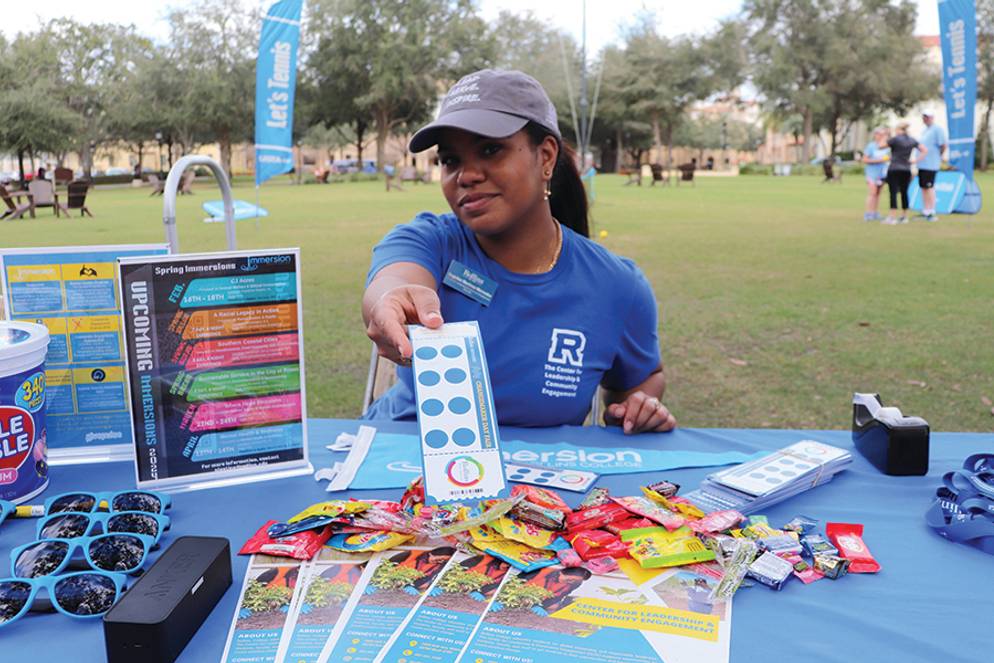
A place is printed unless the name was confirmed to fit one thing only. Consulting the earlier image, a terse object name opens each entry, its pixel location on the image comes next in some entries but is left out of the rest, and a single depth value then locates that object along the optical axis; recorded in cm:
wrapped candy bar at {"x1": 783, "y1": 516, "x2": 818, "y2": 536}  112
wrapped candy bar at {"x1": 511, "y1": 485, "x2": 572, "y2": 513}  112
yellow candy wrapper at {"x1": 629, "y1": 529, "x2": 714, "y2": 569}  101
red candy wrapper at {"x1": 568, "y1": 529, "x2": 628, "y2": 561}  103
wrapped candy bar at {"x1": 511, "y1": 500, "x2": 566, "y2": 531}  107
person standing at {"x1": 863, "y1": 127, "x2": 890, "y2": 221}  1248
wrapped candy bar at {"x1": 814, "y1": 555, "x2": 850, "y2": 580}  103
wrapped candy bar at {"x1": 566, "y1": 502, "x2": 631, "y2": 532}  108
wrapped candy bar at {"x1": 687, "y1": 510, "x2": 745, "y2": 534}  107
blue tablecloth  88
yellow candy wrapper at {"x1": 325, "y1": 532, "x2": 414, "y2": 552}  103
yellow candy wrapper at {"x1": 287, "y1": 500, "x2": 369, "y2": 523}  111
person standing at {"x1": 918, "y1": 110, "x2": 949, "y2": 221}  1148
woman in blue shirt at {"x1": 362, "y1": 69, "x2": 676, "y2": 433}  169
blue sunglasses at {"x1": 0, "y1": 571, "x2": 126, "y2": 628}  92
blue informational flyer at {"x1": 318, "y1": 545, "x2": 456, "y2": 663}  84
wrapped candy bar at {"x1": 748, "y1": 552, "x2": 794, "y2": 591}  99
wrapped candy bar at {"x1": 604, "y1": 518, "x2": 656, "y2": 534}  108
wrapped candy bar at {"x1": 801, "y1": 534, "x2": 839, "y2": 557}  107
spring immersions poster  125
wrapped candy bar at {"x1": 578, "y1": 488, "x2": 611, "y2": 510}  115
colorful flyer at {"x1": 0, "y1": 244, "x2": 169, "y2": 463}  138
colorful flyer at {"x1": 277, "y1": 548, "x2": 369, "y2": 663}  85
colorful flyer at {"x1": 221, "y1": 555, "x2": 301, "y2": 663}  85
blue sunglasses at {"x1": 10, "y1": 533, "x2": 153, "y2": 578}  98
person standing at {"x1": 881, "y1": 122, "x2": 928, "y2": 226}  1126
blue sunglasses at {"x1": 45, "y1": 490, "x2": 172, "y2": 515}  114
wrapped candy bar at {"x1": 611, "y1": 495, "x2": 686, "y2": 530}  108
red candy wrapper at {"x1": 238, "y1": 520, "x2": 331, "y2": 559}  103
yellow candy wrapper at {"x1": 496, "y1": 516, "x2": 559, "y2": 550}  103
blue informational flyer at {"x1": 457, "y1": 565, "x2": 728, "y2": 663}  84
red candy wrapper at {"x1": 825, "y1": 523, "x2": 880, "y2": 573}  105
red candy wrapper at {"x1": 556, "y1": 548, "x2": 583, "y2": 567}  101
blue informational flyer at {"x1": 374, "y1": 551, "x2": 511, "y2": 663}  84
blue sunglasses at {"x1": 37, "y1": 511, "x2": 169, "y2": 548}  106
